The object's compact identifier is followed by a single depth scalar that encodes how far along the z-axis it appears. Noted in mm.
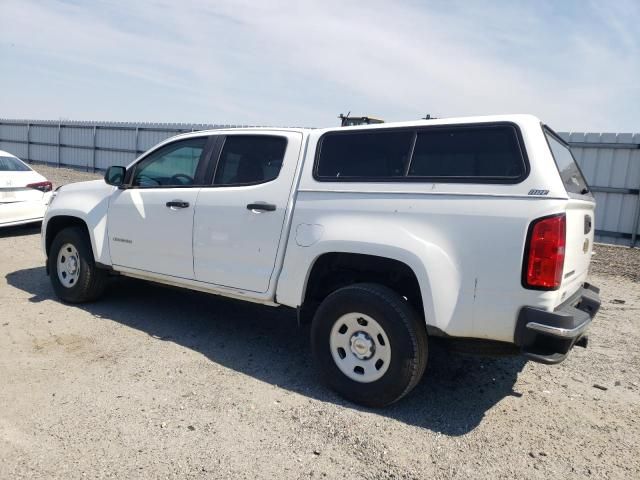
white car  8391
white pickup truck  2945
